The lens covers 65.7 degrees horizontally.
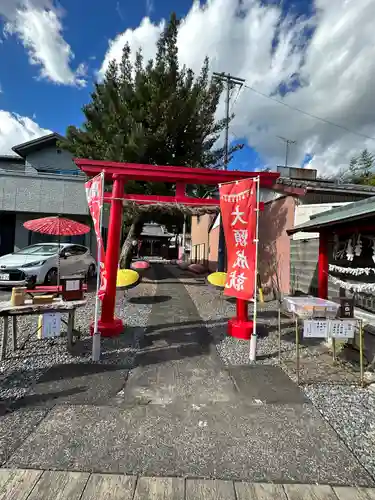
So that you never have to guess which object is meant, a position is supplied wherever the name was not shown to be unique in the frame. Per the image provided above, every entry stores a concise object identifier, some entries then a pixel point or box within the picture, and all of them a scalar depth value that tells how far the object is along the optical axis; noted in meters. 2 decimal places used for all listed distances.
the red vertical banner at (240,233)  4.91
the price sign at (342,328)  4.06
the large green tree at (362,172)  28.29
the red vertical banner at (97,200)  4.89
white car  9.16
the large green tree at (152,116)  11.09
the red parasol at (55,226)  6.63
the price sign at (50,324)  4.24
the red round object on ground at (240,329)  5.73
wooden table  4.23
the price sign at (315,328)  3.96
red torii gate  5.52
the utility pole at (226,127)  14.80
